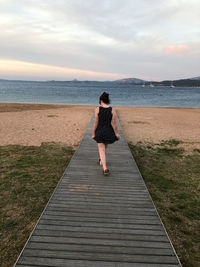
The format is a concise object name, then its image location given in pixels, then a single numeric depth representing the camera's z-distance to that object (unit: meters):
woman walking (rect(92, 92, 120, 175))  4.61
